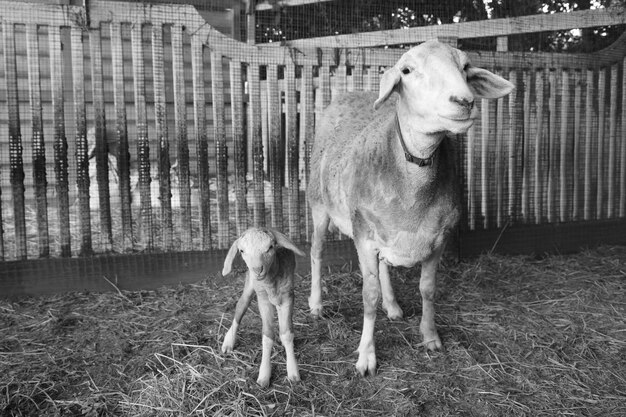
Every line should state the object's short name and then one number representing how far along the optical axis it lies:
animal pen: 4.51
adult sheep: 2.68
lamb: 2.87
